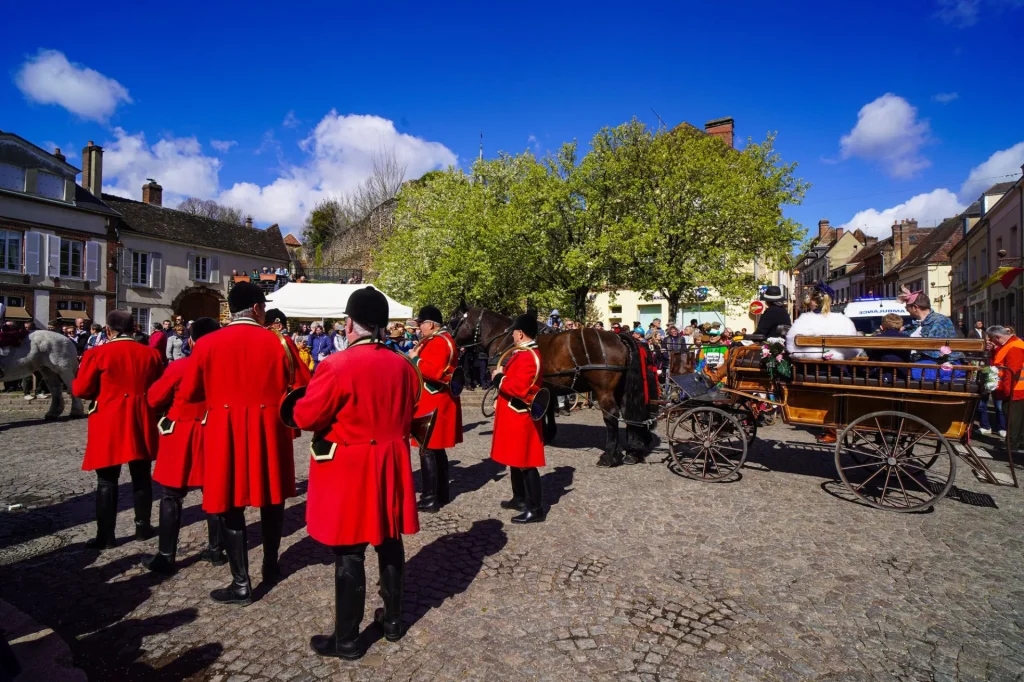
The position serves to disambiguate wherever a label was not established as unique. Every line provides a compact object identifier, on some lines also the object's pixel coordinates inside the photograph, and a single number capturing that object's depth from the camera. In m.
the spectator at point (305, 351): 13.46
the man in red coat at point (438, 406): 6.20
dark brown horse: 8.30
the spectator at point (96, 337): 14.97
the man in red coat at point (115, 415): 4.71
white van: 20.03
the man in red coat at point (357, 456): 3.19
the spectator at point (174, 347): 14.69
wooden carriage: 5.88
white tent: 20.28
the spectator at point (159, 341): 13.96
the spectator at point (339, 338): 16.65
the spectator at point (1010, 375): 8.69
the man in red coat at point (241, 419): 3.79
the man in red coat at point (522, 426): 5.47
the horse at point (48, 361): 10.95
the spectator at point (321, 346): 16.39
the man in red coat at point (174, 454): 4.23
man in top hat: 7.51
